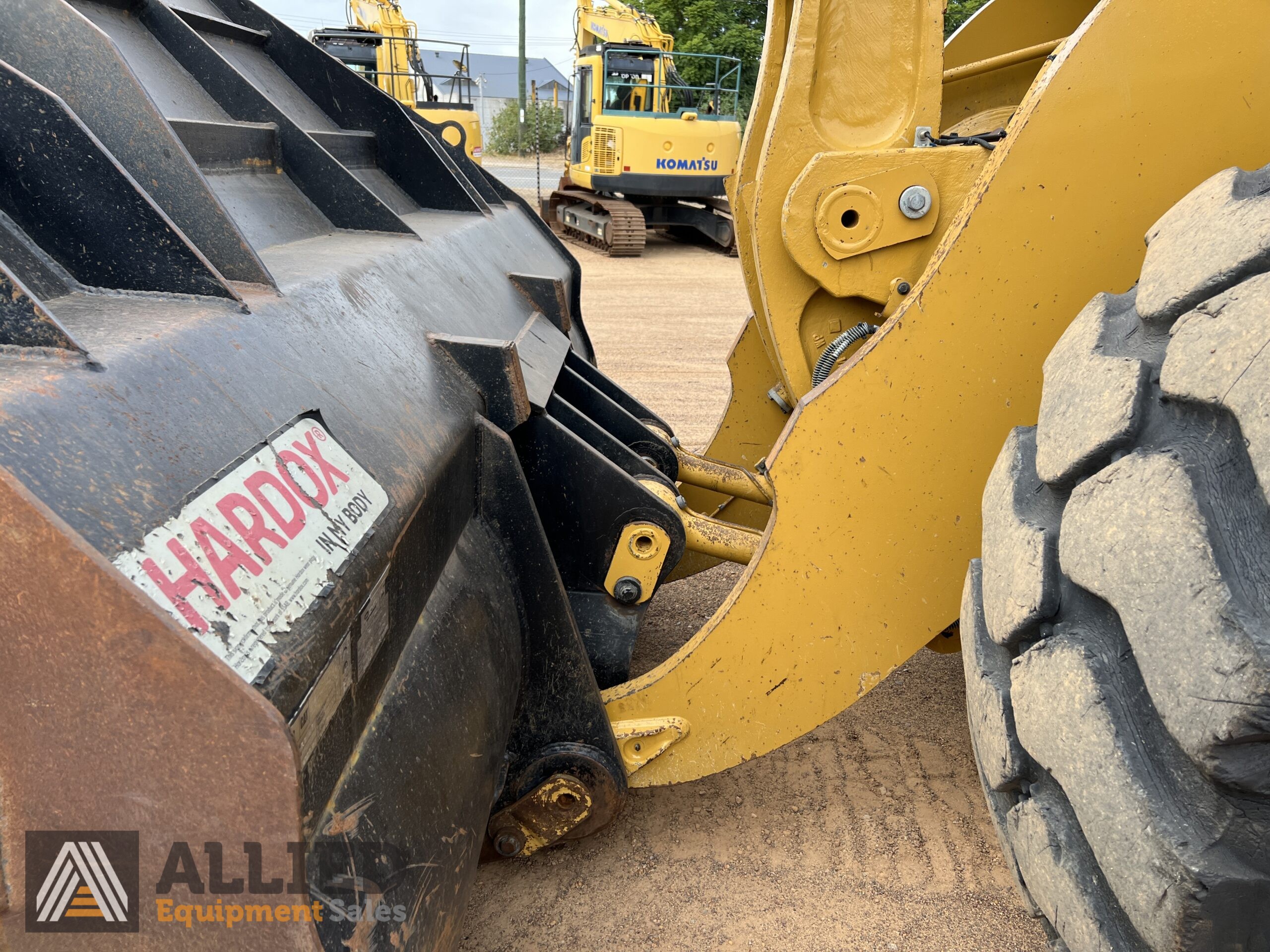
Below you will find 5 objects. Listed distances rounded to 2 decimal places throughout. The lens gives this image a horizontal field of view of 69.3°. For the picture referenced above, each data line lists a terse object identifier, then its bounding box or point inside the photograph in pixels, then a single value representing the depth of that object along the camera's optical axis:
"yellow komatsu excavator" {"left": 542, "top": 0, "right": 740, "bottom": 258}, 12.70
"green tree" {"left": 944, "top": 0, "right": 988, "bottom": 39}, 21.19
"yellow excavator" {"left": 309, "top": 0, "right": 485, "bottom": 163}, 13.16
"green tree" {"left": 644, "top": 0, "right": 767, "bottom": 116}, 25.97
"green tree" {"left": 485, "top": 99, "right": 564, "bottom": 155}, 33.44
